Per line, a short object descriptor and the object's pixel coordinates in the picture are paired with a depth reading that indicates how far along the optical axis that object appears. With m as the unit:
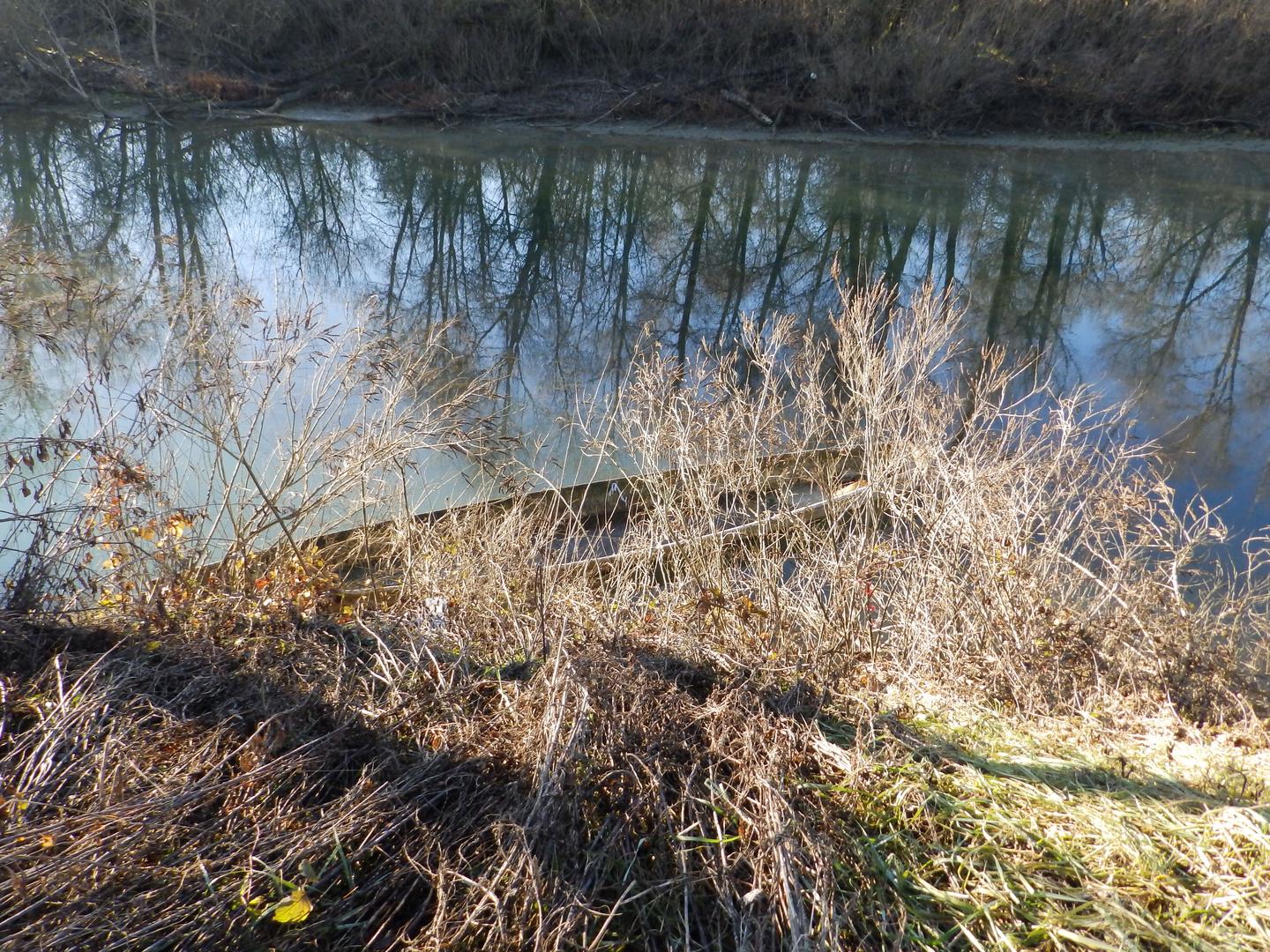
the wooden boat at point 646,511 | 6.35
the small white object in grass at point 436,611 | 3.87
